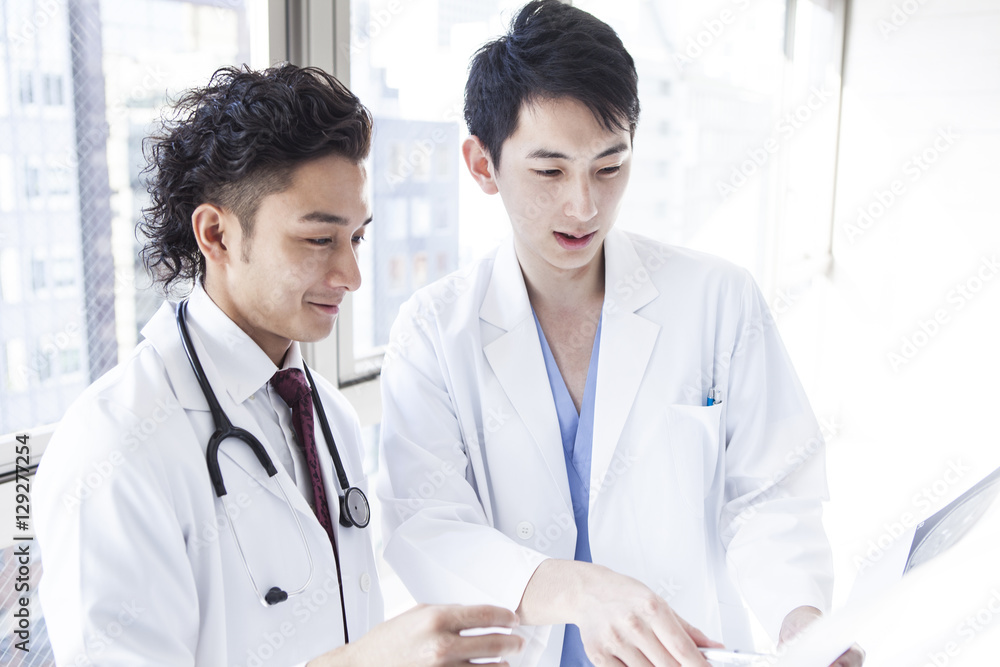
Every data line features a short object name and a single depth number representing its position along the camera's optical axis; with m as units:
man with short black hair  1.26
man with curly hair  0.88
